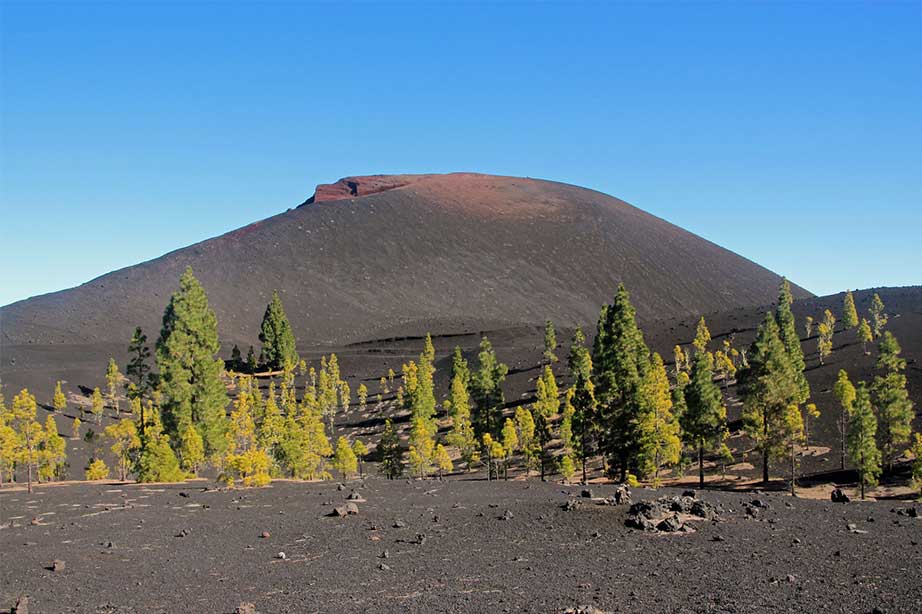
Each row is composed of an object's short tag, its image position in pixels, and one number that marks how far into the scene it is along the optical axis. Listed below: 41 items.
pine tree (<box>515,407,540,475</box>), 63.25
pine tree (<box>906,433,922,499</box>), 47.72
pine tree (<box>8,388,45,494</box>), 43.58
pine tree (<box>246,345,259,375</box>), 129.68
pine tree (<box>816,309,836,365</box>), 96.00
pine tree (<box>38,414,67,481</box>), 53.10
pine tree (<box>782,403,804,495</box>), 47.22
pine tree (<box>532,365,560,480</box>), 77.75
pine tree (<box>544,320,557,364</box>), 115.50
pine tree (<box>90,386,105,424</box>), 83.12
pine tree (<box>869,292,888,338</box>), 102.19
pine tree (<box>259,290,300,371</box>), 130.00
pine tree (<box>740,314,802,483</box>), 46.66
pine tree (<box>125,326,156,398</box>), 44.11
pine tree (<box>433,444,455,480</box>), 64.19
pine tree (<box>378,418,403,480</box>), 62.09
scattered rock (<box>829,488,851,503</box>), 28.69
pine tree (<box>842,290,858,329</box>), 111.19
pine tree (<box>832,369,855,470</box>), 61.31
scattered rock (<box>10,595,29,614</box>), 14.22
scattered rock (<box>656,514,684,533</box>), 21.31
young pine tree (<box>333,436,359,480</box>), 54.72
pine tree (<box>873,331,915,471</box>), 54.81
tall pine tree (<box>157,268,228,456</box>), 44.53
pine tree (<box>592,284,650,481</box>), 44.62
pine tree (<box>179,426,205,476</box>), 42.94
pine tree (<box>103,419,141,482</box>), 50.84
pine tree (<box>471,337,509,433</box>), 78.19
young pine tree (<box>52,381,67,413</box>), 84.19
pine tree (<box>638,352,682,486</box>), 44.19
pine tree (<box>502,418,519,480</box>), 63.03
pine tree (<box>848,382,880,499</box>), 48.50
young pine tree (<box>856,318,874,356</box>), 94.88
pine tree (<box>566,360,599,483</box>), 48.16
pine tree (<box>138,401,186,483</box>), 37.59
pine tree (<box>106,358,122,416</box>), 90.50
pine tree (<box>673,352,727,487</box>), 51.78
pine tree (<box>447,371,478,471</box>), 71.31
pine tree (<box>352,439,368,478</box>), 60.89
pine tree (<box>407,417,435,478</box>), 60.56
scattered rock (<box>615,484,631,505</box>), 25.48
